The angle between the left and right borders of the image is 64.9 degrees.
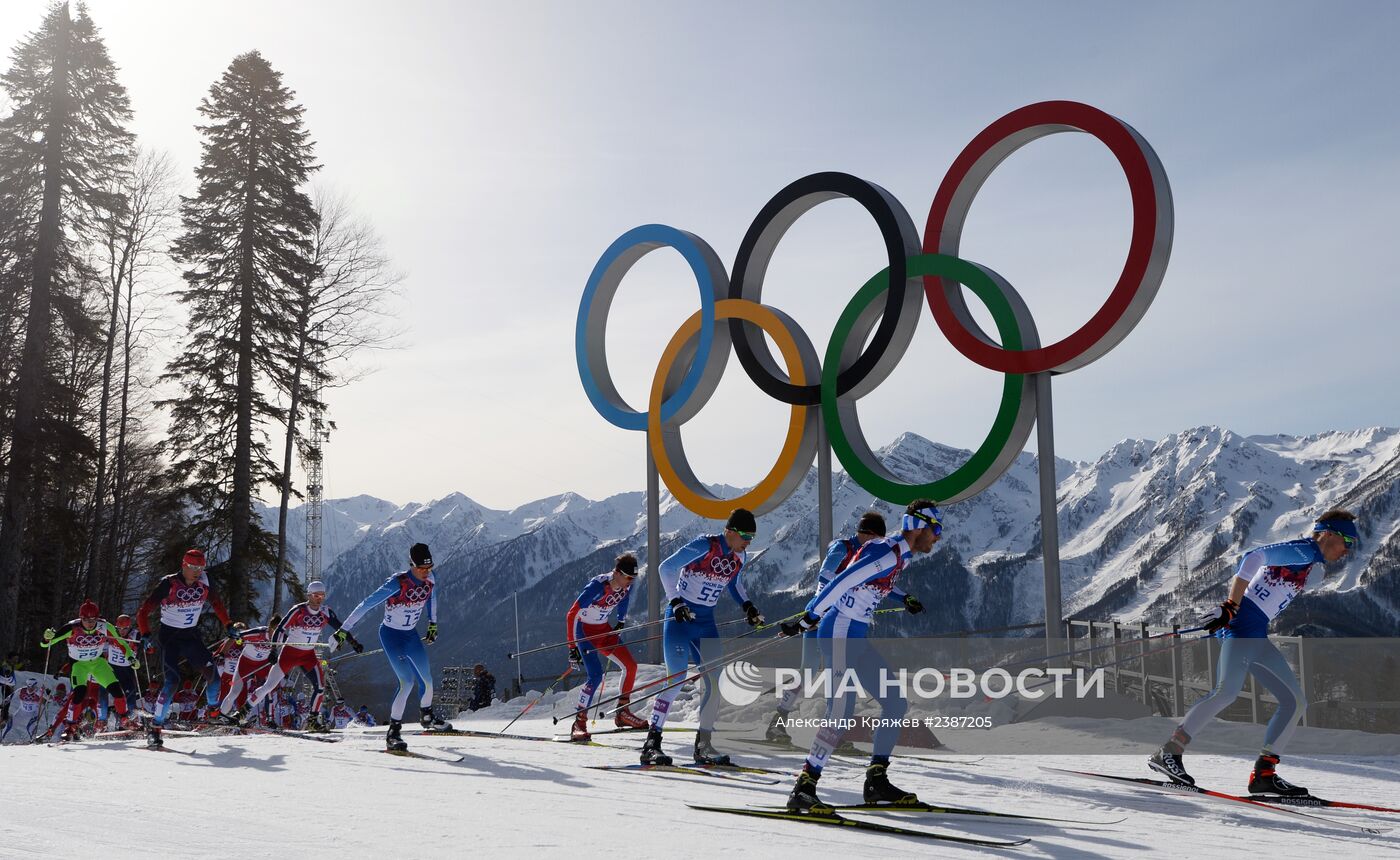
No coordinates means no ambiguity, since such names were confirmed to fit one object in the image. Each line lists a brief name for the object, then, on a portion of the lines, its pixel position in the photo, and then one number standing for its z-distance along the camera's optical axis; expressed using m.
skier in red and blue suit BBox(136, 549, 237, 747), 12.98
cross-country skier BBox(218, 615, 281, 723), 15.48
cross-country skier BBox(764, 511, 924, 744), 9.28
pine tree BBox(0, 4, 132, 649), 24.98
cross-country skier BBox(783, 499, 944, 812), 7.02
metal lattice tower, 29.70
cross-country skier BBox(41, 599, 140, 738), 15.49
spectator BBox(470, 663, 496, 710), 24.61
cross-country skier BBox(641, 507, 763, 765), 9.82
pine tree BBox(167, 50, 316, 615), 26.66
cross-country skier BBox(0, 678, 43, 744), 23.91
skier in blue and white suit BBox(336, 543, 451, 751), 11.53
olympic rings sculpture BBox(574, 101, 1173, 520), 13.62
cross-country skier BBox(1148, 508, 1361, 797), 8.16
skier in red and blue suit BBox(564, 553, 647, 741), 12.16
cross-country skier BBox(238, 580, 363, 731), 14.66
